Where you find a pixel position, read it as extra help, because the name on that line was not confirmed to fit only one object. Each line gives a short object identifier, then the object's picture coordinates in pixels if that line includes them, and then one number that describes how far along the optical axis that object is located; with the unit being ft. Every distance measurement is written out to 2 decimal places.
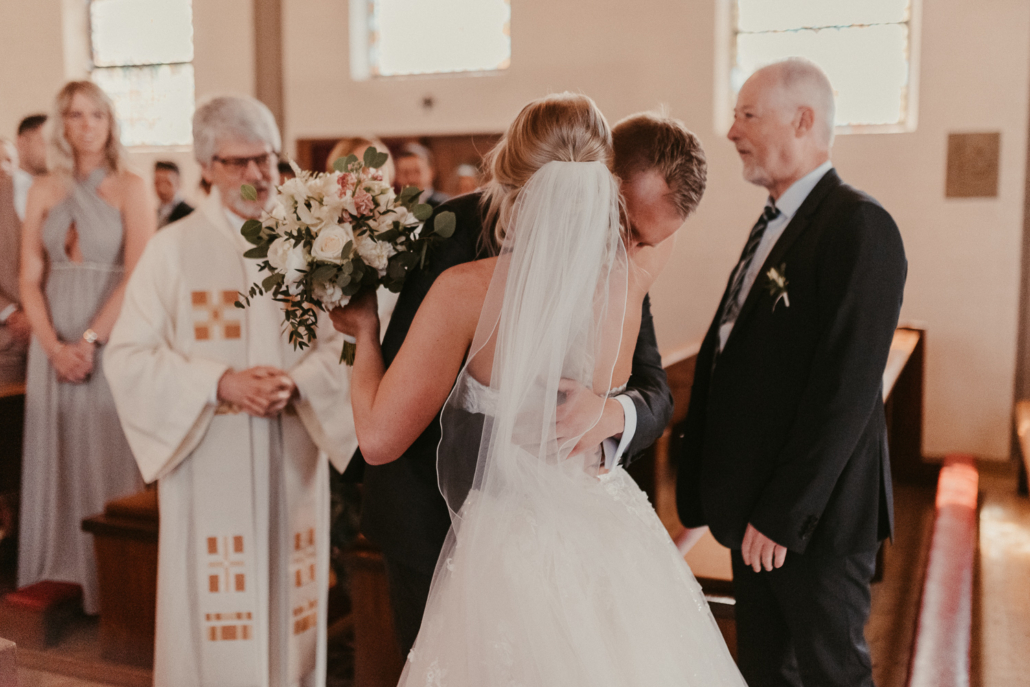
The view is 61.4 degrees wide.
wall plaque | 20.79
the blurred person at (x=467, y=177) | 24.30
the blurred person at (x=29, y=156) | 10.98
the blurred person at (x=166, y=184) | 22.56
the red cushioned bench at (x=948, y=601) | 8.38
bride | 4.90
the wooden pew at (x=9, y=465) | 11.22
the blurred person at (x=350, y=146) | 15.46
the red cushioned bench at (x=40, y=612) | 10.45
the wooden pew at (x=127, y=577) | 9.73
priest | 8.11
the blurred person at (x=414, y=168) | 19.53
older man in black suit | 6.42
